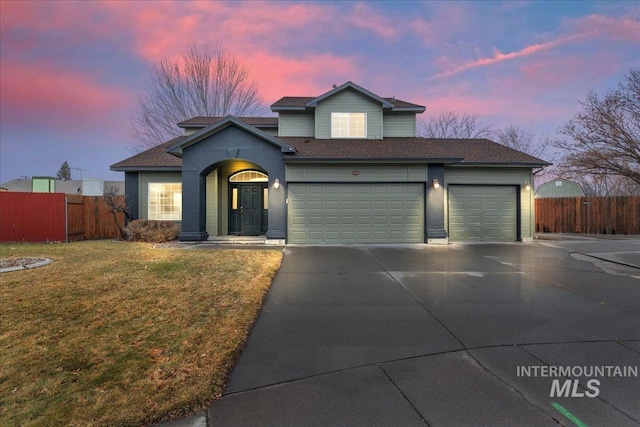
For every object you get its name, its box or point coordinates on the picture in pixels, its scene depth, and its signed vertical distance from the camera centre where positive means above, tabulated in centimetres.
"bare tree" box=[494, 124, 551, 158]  3328 +766
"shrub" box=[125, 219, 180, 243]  1295 -87
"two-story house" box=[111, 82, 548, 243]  1277 +127
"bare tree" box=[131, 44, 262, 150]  2598 +943
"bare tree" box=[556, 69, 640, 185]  1861 +457
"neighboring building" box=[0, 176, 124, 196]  3528 +317
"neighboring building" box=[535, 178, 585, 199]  2730 +178
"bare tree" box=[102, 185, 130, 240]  1357 +31
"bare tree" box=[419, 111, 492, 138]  3262 +897
